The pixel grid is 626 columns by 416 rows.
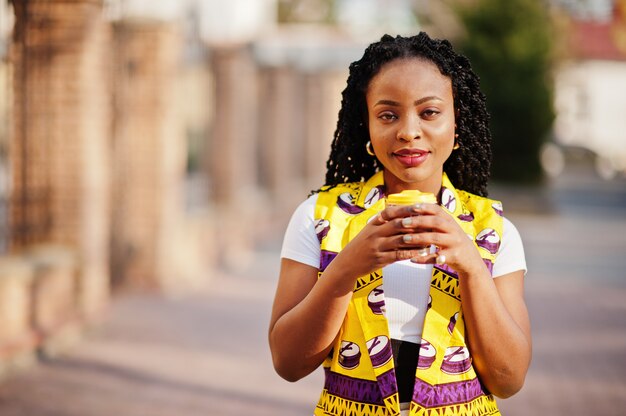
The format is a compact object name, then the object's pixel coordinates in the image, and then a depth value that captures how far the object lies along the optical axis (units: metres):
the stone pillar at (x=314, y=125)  30.82
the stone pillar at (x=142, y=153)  12.43
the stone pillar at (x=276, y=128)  25.33
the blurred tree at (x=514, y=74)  26.05
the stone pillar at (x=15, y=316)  7.71
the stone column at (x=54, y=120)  9.26
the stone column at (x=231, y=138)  17.98
